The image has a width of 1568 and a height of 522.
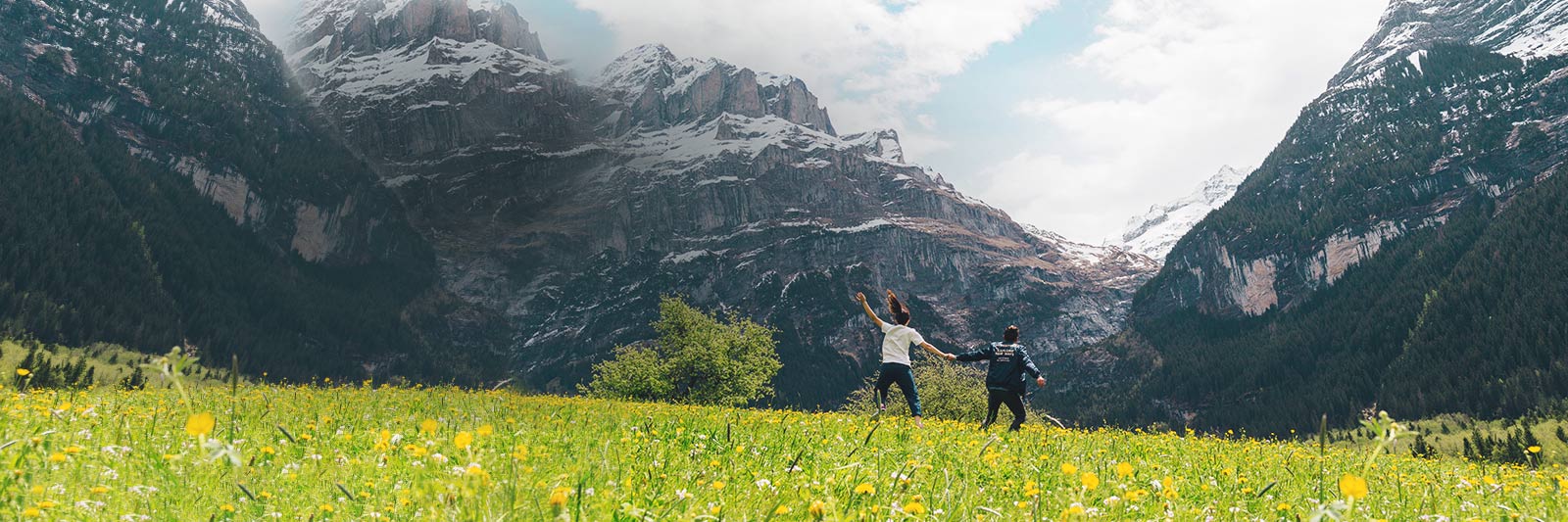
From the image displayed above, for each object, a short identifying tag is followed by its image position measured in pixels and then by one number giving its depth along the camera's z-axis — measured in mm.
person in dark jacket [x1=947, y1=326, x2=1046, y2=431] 16984
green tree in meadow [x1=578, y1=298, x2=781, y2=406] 60000
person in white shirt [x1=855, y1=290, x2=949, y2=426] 16156
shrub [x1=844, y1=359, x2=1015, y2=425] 72938
